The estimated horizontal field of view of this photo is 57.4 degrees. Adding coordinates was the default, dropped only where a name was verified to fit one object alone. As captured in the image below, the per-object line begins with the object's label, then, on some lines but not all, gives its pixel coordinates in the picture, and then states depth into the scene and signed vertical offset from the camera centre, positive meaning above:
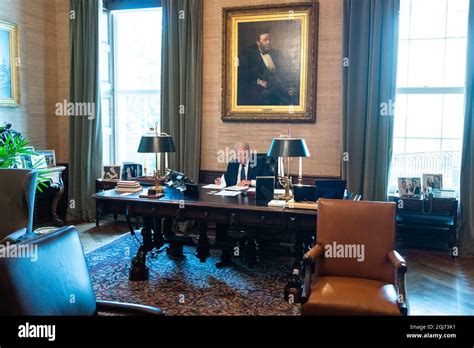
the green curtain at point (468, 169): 4.65 -0.32
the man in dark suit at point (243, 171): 4.61 -0.37
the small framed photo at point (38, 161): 5.53 -0.37
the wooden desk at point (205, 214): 3.43 -0.65
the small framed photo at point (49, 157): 5.96 -0.33
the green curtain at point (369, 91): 4.87 +0.53
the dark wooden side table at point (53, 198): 5.62 -0.85
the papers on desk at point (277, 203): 3.46 -0.54
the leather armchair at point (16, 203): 3.33 -0.54
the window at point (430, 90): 4.96 +0.57
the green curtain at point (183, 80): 5.62 +0.72
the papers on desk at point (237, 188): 4.19 -0.51
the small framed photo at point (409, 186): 4.89 -0.54
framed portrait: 5.26 +0.92
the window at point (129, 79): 6.25 +0.81
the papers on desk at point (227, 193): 3.93 -0.53
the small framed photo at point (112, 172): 6.11 -0.54
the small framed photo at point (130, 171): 6.05 -0.51
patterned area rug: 3.35 -1.30
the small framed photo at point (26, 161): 5.37 -0.36
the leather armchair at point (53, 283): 1.59 -0.59
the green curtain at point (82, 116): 6.09 +0.29
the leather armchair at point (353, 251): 2.62 -0.73
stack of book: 4.07 -0.50
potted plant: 4.76 -0.18
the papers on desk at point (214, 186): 4.31 -0.51
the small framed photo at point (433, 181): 4.88 -0.48
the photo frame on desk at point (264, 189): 3.72 -0.45
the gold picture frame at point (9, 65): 5.58 +0.87
